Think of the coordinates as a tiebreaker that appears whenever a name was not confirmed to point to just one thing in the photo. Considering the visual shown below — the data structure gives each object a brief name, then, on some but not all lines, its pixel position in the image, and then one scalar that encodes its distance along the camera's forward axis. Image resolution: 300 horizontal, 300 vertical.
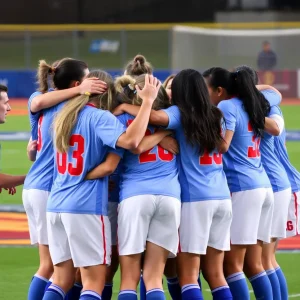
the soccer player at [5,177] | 14.23
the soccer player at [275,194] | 15.20
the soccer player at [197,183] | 13.53
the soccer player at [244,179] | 14.42
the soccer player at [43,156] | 14.09
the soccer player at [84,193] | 13.02
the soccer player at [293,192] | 15.81
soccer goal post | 68.25
